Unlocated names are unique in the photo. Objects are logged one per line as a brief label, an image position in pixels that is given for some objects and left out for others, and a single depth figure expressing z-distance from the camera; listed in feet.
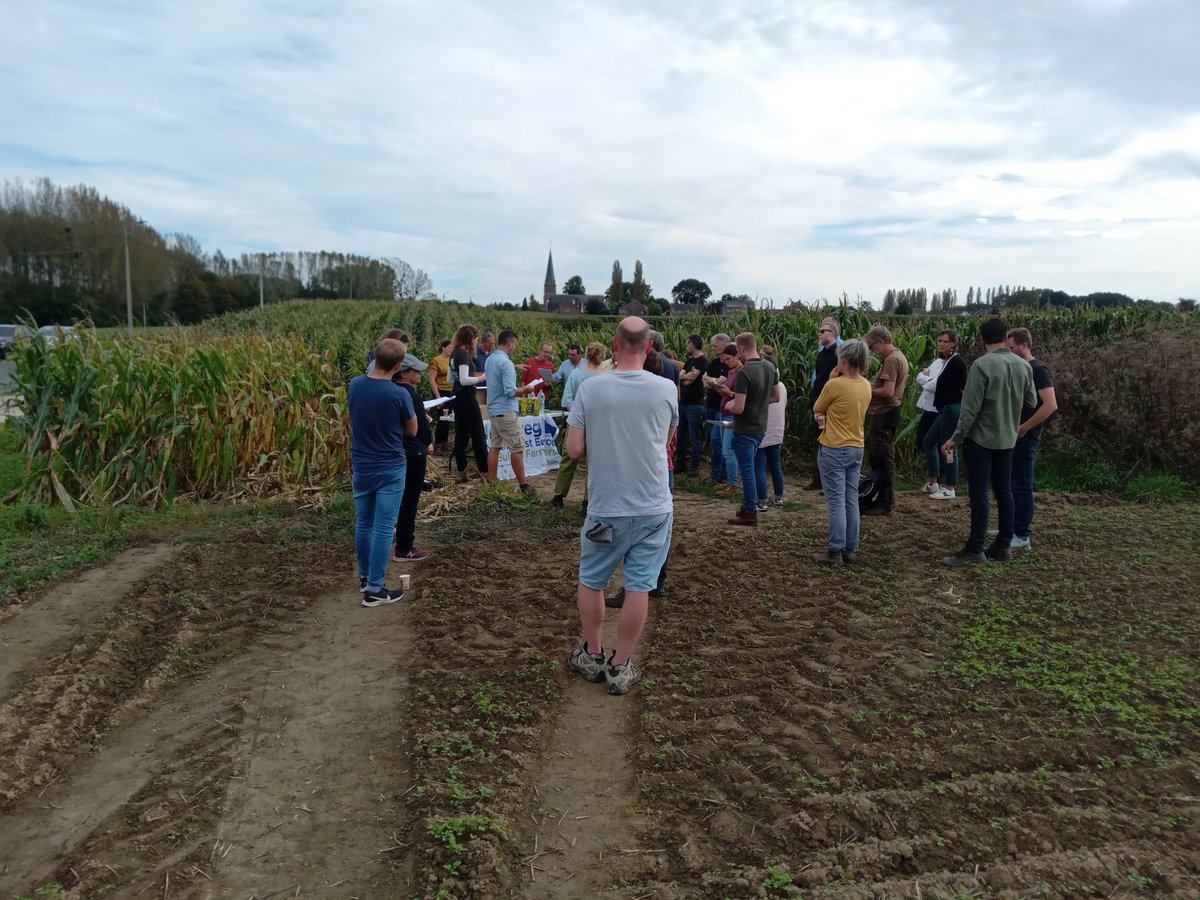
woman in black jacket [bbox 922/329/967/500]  27.25
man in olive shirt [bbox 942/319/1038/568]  20.07
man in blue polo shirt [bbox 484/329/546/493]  28.25
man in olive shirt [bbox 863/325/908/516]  26.50
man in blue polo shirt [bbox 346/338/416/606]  17.66
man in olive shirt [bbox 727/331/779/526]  24.13
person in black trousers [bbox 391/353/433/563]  20.47
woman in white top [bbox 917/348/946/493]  28.60
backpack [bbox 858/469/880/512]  26.32
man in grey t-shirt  12.91
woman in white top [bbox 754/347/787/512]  27.14
